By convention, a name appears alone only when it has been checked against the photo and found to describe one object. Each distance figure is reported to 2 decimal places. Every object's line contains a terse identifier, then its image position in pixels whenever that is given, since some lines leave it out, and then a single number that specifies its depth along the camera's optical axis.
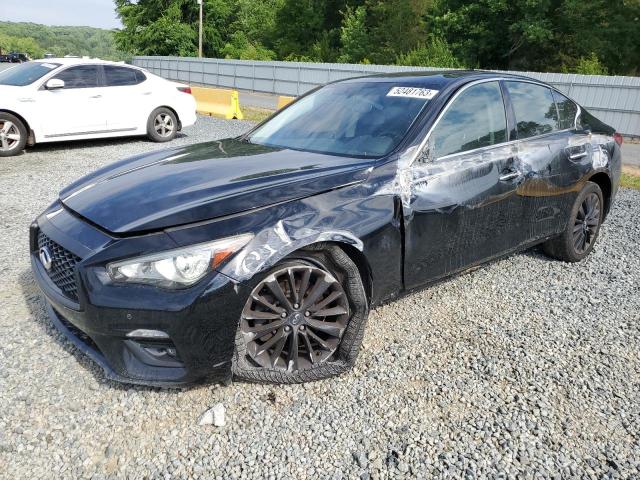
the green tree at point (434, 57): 28.73
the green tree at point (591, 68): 23.42
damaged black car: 2.38
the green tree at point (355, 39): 39.53
